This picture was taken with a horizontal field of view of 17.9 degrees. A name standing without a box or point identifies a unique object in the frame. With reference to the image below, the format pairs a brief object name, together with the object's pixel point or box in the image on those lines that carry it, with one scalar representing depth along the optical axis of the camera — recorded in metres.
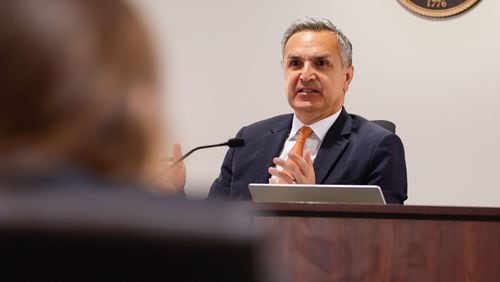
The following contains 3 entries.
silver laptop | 5.06
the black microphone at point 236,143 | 5.23
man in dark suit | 6.30
